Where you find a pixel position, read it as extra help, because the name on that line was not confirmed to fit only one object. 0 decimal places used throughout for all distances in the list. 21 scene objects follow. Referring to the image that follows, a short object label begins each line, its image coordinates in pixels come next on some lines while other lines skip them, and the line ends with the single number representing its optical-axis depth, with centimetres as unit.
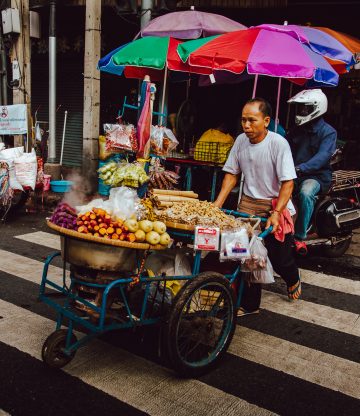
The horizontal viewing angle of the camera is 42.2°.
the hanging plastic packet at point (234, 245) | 338
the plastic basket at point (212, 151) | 820
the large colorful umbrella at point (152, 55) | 710
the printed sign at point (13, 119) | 955
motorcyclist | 598
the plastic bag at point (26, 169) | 759
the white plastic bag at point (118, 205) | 326
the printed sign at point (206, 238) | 328
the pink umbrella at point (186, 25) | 797
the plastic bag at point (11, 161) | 750
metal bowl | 303
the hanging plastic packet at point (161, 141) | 699
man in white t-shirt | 399
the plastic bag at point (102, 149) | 989
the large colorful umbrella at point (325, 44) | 695
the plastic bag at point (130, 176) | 460
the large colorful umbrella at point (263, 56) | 599
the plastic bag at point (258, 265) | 365
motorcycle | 626
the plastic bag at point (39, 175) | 817
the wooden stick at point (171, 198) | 403
